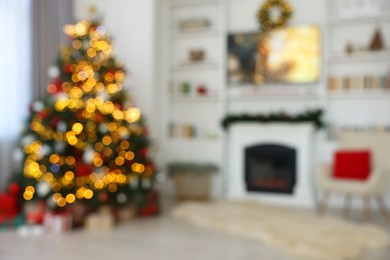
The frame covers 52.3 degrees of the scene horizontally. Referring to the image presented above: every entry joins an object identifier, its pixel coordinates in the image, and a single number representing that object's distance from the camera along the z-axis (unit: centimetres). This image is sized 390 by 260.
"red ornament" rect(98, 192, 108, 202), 378
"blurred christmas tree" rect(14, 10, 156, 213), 369
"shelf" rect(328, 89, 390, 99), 485
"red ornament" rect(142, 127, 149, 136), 432
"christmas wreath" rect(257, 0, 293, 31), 527
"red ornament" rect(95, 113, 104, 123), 390
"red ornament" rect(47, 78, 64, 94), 390
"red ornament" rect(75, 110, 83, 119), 382
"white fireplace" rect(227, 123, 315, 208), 507
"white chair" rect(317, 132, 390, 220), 397
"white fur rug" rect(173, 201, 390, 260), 308
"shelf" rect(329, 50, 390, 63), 485
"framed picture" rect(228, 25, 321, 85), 518
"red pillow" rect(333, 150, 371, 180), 422
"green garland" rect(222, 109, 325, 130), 498
